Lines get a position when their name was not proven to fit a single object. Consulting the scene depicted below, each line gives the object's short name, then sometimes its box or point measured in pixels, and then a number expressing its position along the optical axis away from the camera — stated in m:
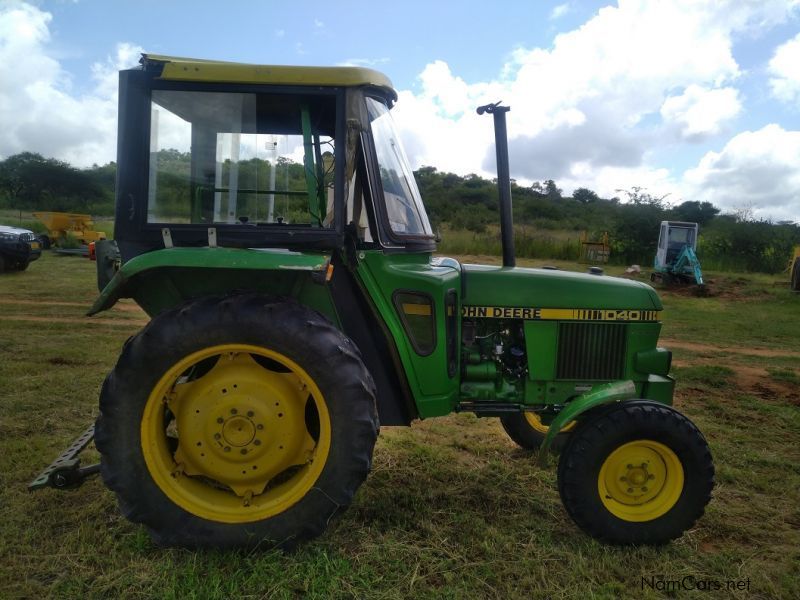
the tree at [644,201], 27.35
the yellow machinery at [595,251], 22.67
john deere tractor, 2.58
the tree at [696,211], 32.09
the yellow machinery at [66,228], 20.03
